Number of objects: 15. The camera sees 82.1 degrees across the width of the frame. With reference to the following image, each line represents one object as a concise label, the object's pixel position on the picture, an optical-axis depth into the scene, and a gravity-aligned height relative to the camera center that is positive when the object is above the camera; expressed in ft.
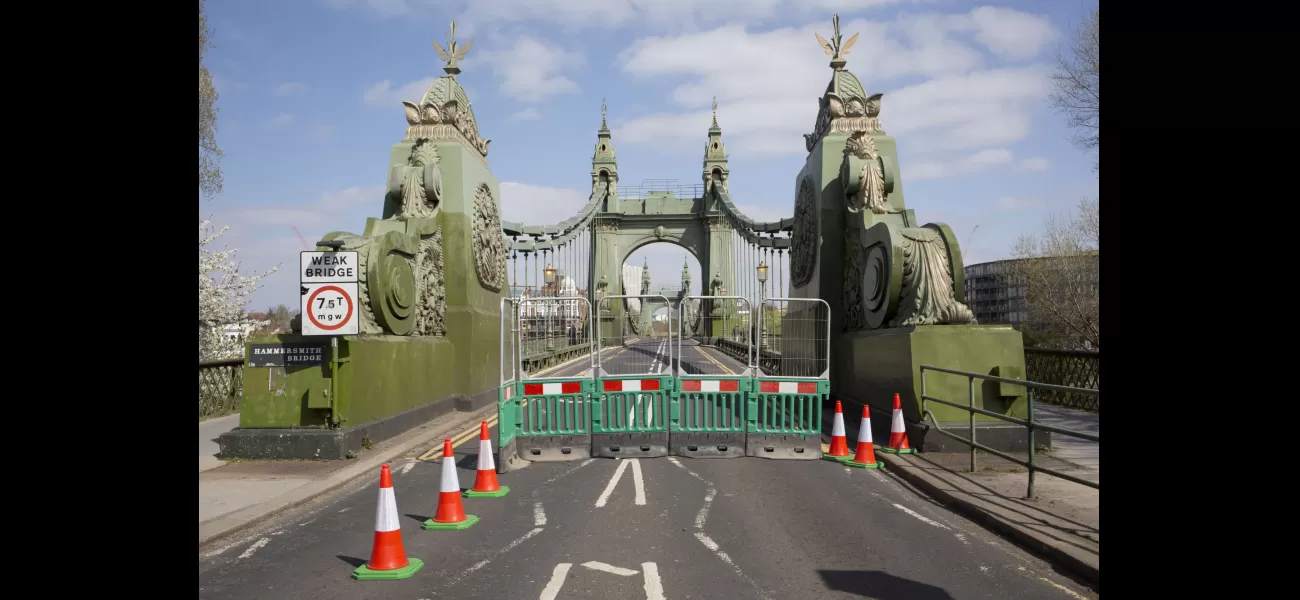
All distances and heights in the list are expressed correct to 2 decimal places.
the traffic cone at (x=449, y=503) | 21.33 -5.58
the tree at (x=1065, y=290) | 69.26 +1.82
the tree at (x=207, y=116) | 48.45 +13.17
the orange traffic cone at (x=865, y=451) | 30.78 -5.87
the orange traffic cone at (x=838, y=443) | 32.45 -5.87
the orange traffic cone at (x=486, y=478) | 25.70 -5.83
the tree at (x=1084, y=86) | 47.01 +14.67
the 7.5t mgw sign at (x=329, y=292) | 29.99 +0.74
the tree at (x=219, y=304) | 58.70 +0.62
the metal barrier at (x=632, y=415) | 33.60 -4.82
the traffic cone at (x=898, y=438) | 32.19 -5.56
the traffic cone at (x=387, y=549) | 17.02 -5.55
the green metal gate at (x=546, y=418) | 32.71 -4.88
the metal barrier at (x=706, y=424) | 33.63 -5.25
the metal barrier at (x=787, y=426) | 33.37 -5.26
